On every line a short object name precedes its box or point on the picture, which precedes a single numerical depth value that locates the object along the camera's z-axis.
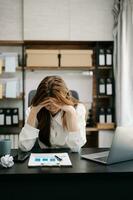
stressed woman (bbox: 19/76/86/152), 1.88
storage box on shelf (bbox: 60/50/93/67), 3.66
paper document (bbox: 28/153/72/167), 1.38
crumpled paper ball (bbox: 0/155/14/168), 1.34
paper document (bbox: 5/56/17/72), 3.58
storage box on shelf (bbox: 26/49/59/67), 3.62
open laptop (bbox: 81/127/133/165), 1.39
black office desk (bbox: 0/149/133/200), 1.26
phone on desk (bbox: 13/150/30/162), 1.47
